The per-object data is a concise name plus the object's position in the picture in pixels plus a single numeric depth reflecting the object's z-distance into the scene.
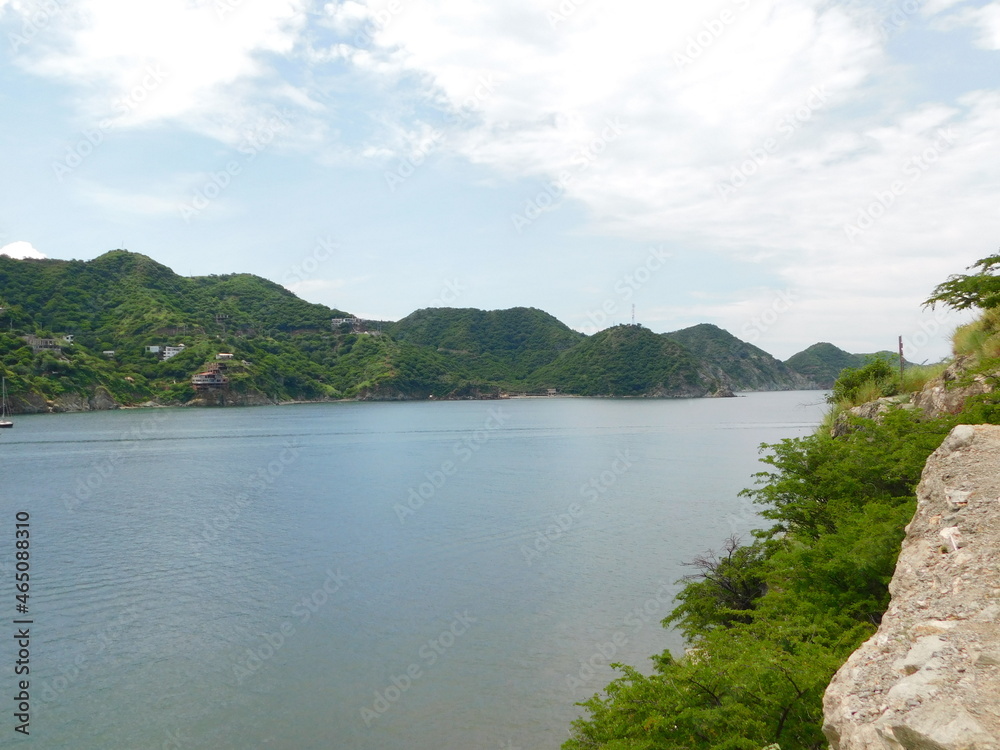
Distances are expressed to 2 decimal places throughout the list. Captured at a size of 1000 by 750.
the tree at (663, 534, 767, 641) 16.92
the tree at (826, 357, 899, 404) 26.02
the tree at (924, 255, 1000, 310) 14.85
